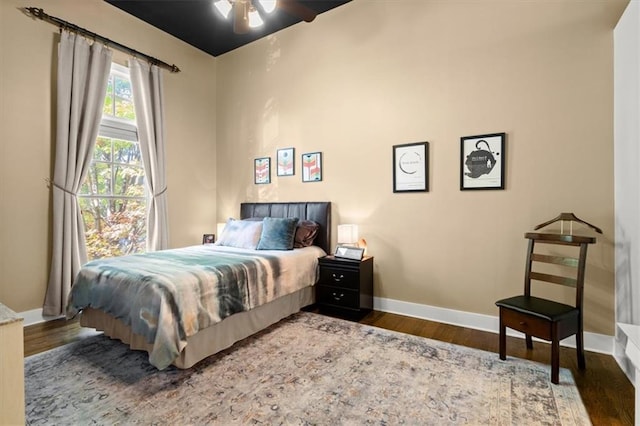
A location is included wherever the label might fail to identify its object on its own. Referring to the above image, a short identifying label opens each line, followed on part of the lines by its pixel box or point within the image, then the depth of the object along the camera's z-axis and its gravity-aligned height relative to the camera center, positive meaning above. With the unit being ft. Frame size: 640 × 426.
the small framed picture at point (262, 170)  14.73 +1.95
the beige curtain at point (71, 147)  10.63 +2.24
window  12.25 +1.04
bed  6.97 -2.79
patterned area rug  5.74 -3.75
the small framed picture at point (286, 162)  13.88 +2.21
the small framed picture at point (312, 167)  13.07 +1.88
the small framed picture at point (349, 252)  10.91 -1.47
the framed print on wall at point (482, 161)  9.46 +1.56
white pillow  12.17 -0.95
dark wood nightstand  10.73 -2.67
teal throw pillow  11.66 -0.88
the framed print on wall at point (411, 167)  10.74 +1.56
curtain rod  10.28 +6.49
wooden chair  6.72 -2.24
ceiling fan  7.97 +5.39
